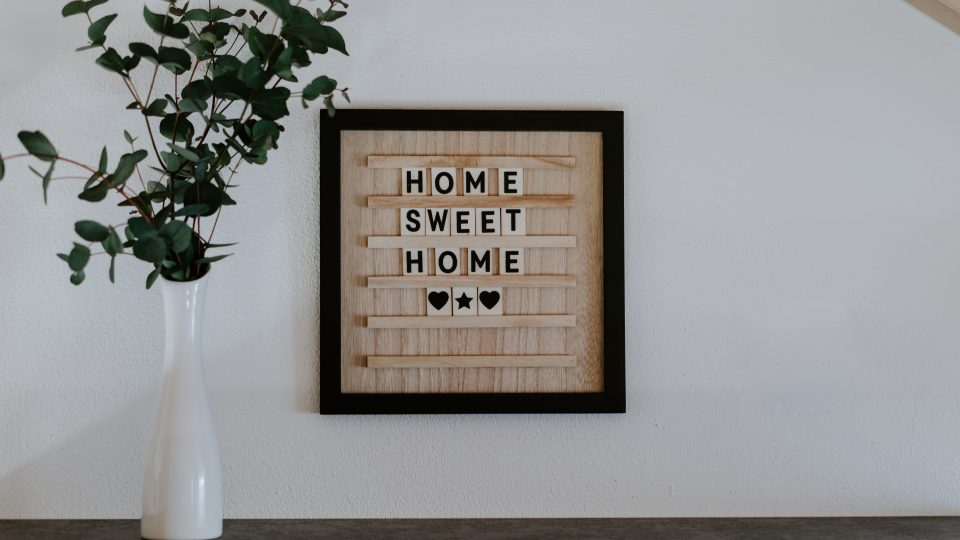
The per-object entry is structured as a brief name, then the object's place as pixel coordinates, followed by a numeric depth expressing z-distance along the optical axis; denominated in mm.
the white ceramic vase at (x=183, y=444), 1108
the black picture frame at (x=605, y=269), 1322
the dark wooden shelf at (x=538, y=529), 1224
